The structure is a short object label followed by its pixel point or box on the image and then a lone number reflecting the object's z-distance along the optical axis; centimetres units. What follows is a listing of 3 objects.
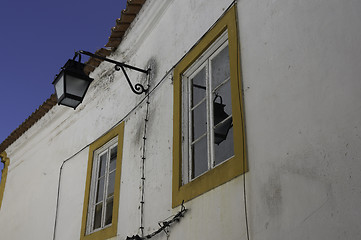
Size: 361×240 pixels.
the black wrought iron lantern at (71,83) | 526
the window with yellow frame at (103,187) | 565
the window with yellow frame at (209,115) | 384
